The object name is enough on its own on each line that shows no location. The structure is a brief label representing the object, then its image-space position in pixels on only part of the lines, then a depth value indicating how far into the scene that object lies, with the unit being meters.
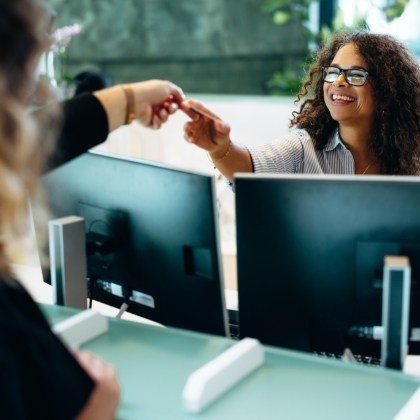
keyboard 2.29
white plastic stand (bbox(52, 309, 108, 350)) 2.11
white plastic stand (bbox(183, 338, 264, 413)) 1.85
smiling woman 2.86
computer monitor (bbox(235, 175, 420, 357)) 1.96
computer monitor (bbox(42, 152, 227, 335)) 2.05
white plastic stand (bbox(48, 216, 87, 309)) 2.21
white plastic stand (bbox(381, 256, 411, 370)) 1.89
